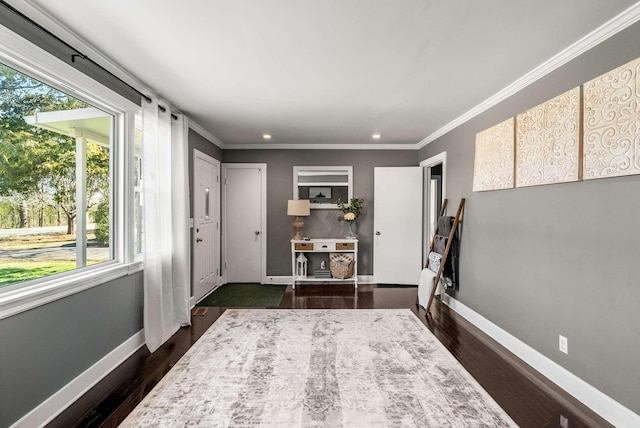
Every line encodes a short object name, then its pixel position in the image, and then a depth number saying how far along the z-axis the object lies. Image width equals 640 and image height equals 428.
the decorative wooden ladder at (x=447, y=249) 3.68
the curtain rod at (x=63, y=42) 1.67
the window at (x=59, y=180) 1.77
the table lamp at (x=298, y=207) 4.96
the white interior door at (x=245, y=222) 5.27
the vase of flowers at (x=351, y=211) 5.03
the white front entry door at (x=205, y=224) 4.19
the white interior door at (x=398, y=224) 5.07
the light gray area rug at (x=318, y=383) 1.89
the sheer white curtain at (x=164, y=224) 2.86
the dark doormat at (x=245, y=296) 4.20
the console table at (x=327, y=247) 4.95
